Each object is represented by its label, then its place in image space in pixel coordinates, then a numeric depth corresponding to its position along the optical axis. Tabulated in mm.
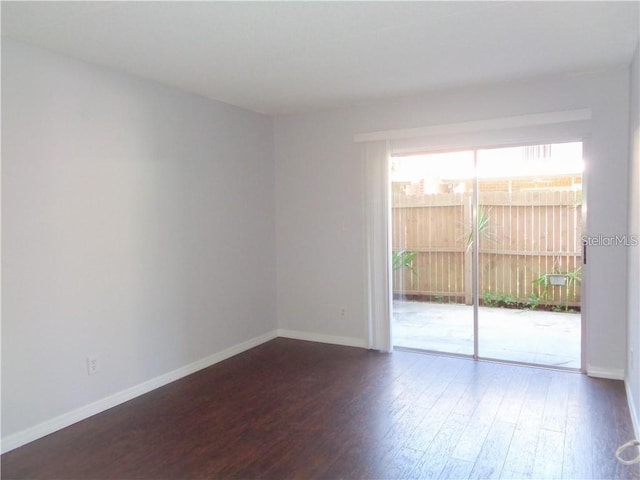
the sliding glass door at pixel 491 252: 4004
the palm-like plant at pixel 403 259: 4652
